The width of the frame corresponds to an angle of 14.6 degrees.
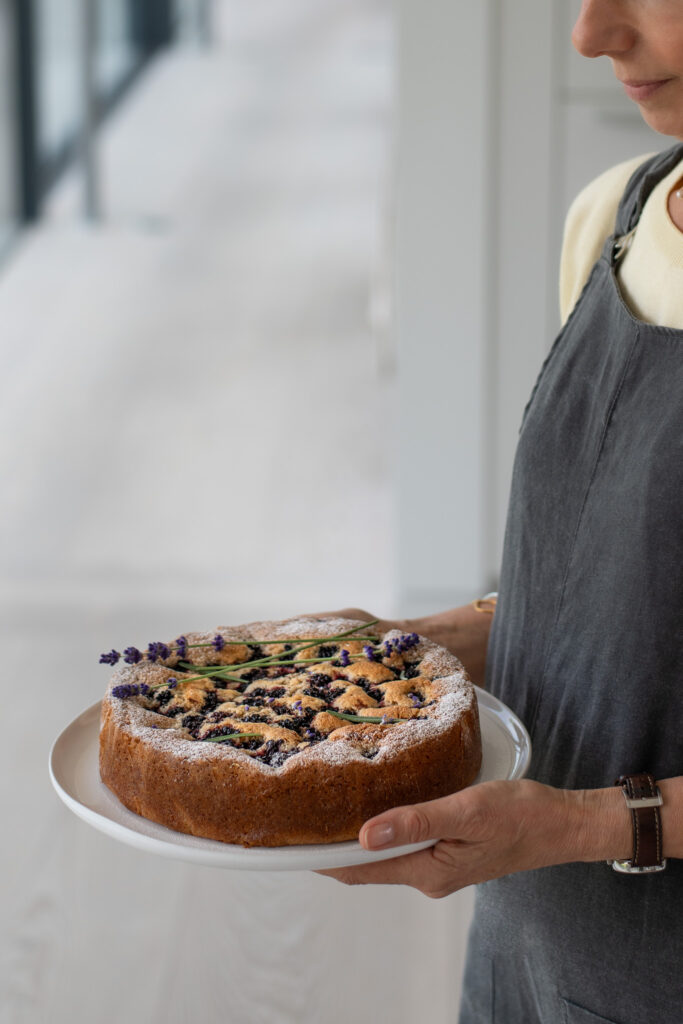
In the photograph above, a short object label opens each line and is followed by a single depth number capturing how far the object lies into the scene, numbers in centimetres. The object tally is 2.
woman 156
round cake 158
